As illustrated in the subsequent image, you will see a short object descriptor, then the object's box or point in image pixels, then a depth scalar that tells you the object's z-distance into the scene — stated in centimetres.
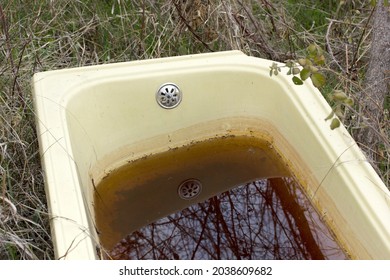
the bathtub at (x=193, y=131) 161
